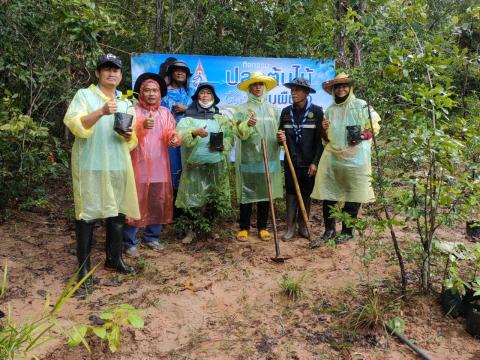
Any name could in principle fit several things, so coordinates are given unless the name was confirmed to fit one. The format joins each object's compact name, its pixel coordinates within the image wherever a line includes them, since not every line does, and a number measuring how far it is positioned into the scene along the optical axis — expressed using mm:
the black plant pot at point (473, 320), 2678
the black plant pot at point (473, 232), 4566
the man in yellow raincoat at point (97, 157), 3176
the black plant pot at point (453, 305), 2842
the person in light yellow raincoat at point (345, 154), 4000
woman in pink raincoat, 3863
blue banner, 5133
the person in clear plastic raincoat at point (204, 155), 4082
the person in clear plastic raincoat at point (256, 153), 4336
